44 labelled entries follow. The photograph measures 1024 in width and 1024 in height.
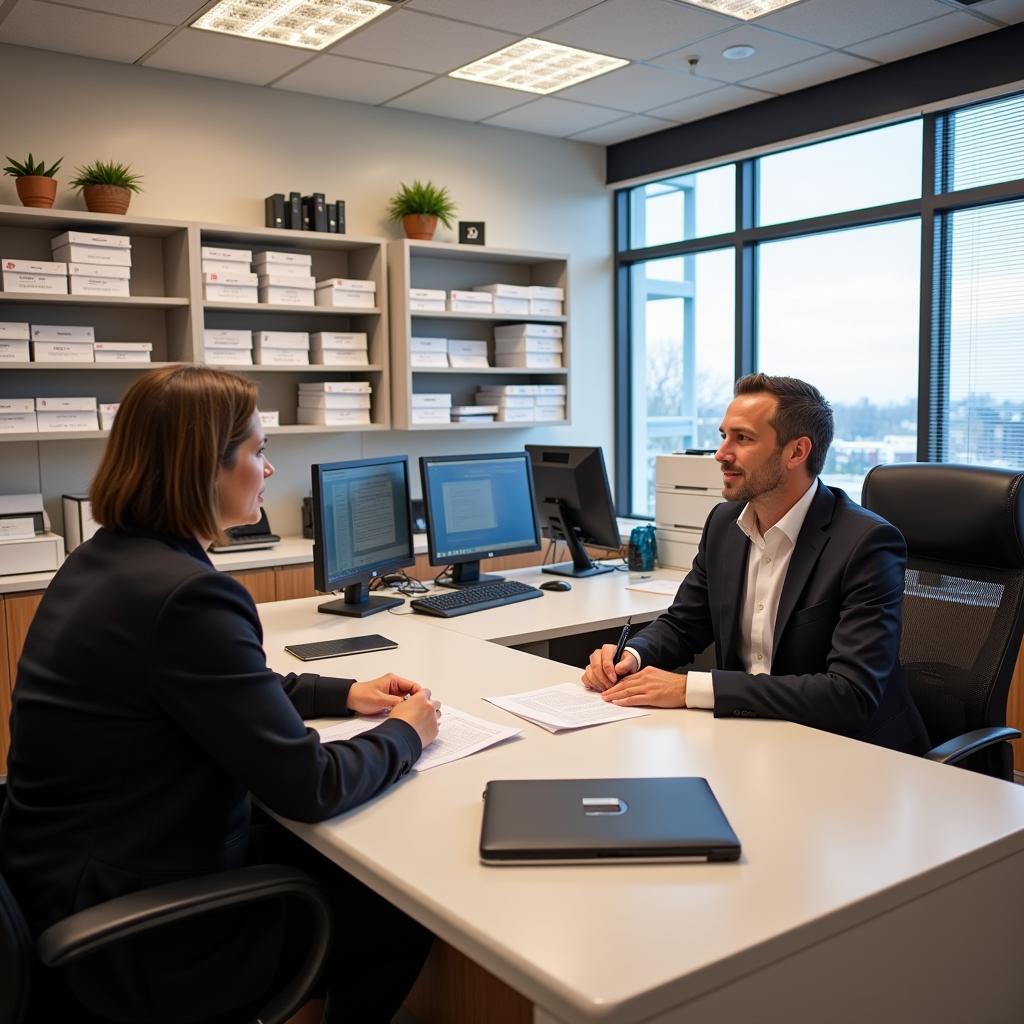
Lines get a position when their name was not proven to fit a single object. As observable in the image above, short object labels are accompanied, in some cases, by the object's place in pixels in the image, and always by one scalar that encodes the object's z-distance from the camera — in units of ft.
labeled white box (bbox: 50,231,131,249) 12.64
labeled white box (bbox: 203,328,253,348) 13.67
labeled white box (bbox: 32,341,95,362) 12.51
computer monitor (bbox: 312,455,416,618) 9.00
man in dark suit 6.40
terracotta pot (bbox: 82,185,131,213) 12.91
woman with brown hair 4.35
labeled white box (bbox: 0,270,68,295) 12.21
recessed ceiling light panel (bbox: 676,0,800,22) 11.84
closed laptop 4.28
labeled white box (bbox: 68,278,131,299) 12.69
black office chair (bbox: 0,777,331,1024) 3.90
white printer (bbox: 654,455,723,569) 11.68
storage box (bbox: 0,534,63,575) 11.94
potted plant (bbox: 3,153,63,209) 12.61
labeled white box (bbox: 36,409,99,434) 12.56
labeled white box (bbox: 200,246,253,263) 13.61
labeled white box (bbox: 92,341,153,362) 12.96
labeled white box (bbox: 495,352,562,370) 16.93
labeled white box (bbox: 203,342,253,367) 13.73
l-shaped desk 3.57
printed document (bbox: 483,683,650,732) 6.21
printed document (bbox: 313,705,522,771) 5.65
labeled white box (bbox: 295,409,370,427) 14.82
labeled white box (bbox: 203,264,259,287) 13.67
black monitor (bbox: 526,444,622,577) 11.55
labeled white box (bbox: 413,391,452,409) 15.64
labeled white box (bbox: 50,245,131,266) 12.68
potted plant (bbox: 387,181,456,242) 15.69
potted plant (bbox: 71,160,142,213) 12.92
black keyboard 9.59
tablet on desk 7.97
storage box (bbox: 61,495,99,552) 12.98
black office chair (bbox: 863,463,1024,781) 7.28
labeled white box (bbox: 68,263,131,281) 12.66
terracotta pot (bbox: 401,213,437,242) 15.69
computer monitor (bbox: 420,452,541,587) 10.50
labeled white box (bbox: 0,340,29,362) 12.27
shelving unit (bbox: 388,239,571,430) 15.28
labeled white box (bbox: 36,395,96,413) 12.55
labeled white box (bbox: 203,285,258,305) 13.70
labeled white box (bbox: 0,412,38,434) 12.29
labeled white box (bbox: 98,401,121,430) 13.00
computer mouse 10.94
